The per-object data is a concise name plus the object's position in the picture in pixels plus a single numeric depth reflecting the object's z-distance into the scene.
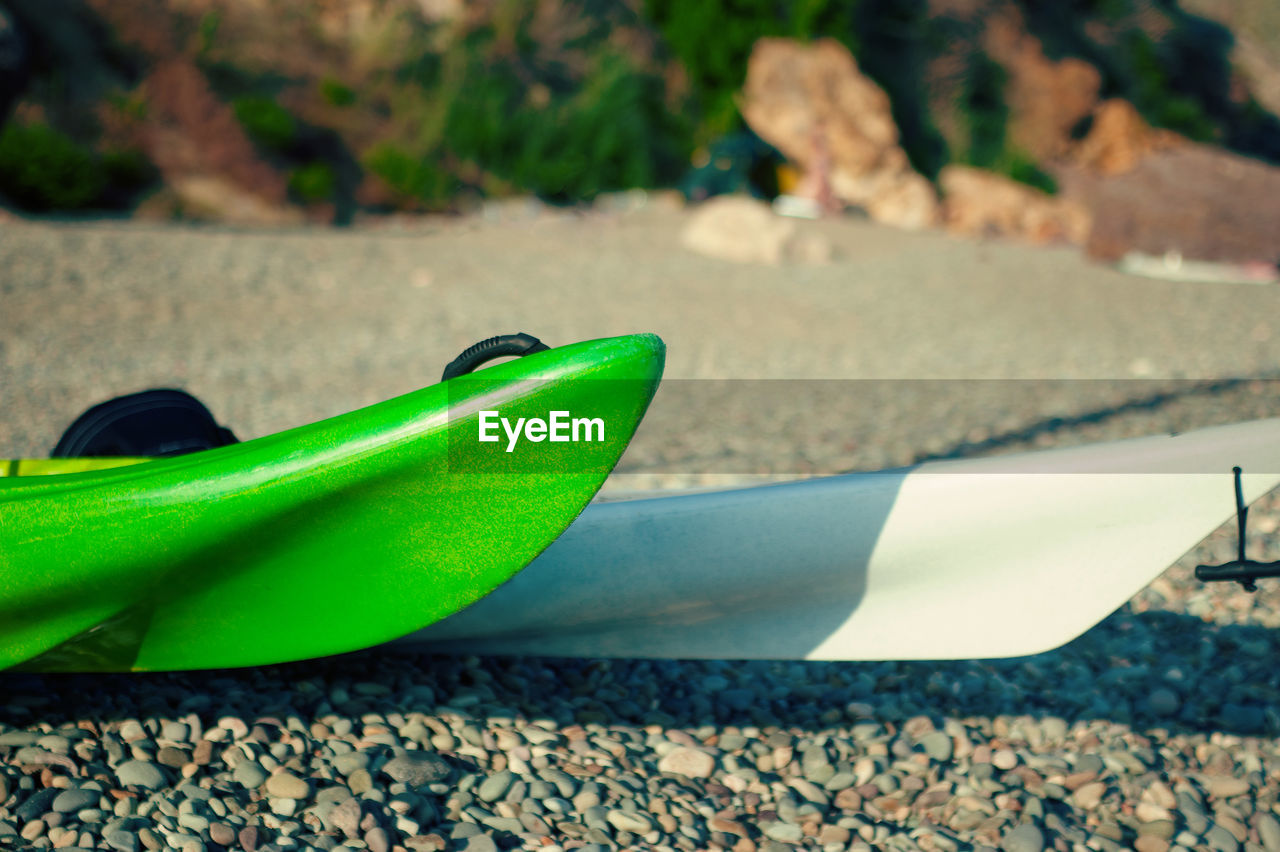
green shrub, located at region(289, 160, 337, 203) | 11.39
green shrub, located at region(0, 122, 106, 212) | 9.41
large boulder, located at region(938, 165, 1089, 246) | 12.44
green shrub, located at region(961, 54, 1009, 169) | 14.98
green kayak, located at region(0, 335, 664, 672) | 1.72
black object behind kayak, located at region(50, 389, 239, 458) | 2.38
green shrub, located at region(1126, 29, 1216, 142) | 16.62
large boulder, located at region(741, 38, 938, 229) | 12.78
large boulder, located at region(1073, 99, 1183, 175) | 15.32
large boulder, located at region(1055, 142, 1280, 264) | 8.95
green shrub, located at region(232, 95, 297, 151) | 11.43
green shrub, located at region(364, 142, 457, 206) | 12.09
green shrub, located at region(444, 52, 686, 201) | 12.73
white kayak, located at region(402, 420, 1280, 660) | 1.96
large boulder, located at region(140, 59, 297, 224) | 10.95
